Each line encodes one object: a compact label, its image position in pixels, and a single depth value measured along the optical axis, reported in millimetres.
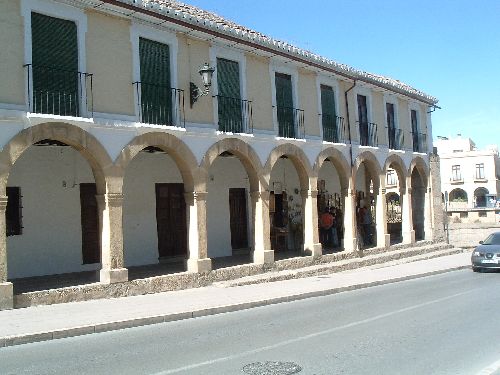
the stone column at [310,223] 17250
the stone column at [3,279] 9922
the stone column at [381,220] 20859
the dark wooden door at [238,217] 17844
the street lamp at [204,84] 13375
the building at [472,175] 61228
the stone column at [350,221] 19062
